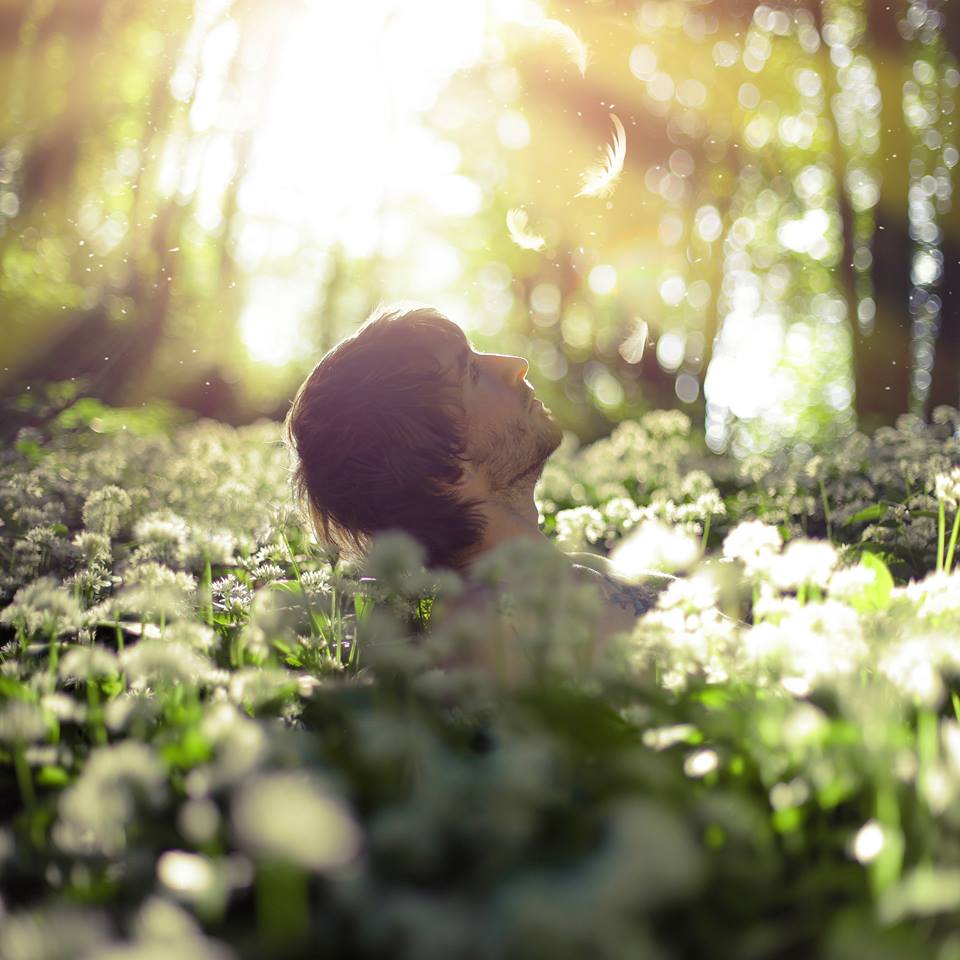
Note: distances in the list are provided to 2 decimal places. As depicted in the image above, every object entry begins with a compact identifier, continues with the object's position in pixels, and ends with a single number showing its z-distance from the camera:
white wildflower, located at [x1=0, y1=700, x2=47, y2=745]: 1.43
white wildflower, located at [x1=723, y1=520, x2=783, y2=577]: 2.03
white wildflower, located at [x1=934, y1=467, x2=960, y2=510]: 2.63
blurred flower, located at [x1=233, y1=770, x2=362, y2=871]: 0.87
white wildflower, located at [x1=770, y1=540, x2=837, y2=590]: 1.88
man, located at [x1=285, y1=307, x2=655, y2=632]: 4.01
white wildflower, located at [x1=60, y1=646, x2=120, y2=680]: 1.63
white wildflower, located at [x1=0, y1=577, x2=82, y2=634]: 1.94
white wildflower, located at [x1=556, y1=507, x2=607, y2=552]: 4.03
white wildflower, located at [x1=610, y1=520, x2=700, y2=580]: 2.53
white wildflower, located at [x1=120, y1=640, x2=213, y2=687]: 1.54
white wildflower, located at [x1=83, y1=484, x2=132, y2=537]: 3.34
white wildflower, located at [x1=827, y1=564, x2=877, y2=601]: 1.87
